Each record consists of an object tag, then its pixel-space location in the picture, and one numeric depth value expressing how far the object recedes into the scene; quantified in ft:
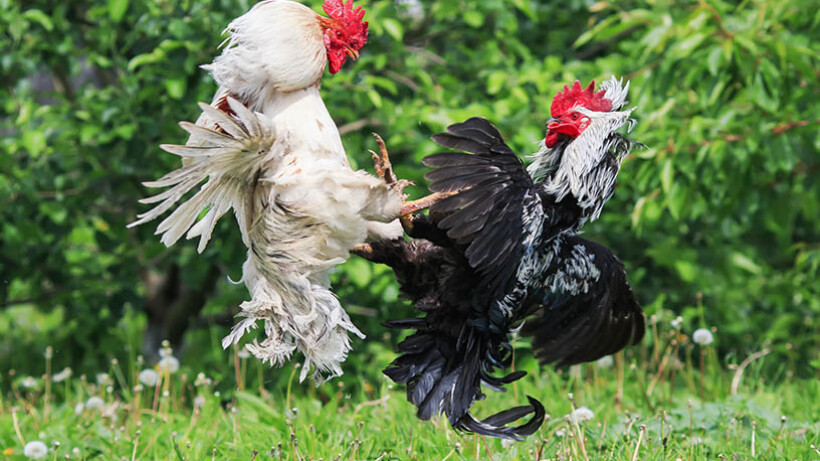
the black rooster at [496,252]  16.61
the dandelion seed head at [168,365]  27.58
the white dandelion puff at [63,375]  28.55
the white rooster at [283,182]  15.81
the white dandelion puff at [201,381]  26.07
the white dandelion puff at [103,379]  28.43
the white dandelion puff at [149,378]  27.73
